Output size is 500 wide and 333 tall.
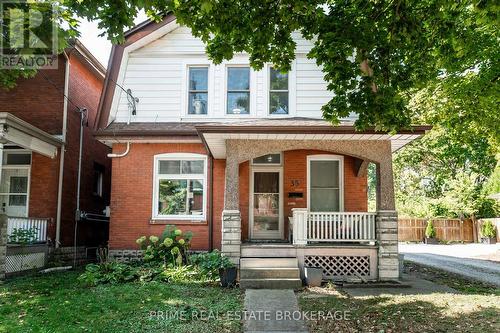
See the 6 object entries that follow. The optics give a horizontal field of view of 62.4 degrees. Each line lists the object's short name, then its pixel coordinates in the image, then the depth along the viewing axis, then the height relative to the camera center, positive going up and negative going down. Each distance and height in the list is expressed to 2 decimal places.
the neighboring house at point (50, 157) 12.13 +1.54
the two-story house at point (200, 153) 11.89 +1.64
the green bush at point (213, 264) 9.37 -1.26
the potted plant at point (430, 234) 27.77 -1.56
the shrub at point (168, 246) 10.77 -1.02
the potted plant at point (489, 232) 26.06 -1.30
